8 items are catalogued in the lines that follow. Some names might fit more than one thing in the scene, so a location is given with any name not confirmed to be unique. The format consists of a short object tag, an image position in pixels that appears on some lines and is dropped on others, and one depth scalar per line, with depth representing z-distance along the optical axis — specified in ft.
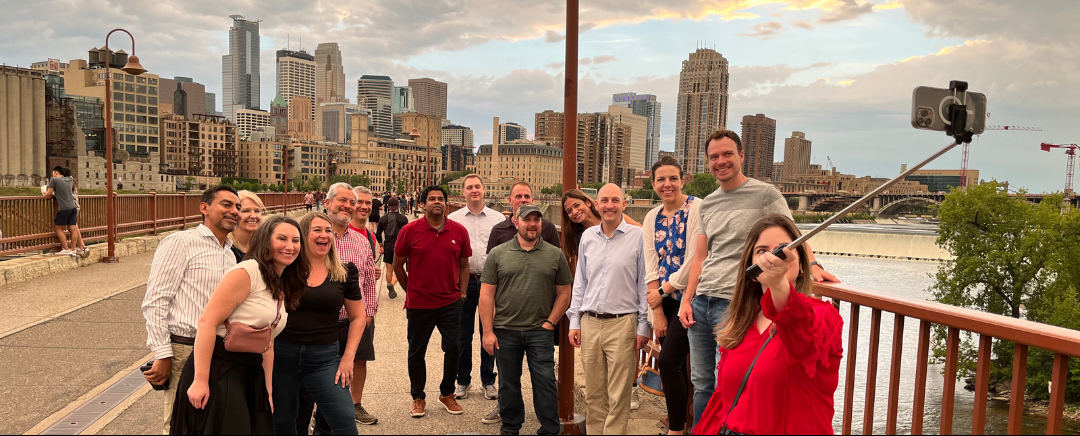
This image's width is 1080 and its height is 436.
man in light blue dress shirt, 14.78
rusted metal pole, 16.11
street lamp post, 46.47
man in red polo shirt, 17.81
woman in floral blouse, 14.10
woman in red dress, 7.36
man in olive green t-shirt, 15.71
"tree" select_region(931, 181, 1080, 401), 119.14
